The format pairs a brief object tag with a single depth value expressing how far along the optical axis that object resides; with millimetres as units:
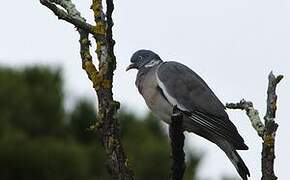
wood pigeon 12484
